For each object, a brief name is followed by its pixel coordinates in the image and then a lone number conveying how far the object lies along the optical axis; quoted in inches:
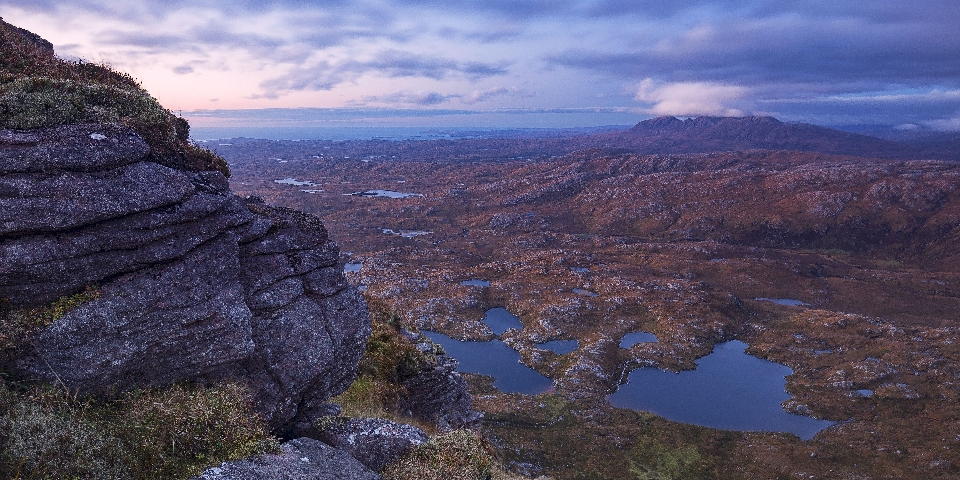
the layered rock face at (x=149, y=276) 714.8
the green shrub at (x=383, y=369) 1402.6
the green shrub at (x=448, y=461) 888.9
